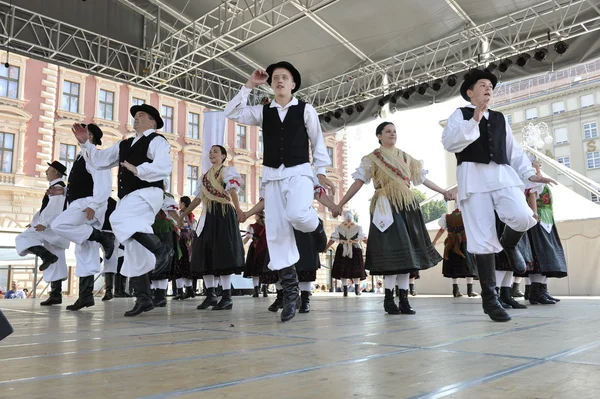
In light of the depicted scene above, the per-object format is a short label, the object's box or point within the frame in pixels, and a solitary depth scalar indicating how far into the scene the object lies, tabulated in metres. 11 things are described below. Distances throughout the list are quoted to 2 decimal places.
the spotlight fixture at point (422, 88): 11.20
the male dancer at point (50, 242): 6.10
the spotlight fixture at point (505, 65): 10.07
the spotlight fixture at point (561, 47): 9.28
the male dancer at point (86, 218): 5.29
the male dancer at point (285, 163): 3.73
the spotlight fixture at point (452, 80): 10.68
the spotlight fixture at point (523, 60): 9.80
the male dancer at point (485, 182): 3.50
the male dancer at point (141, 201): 4.34
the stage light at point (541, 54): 9.61
